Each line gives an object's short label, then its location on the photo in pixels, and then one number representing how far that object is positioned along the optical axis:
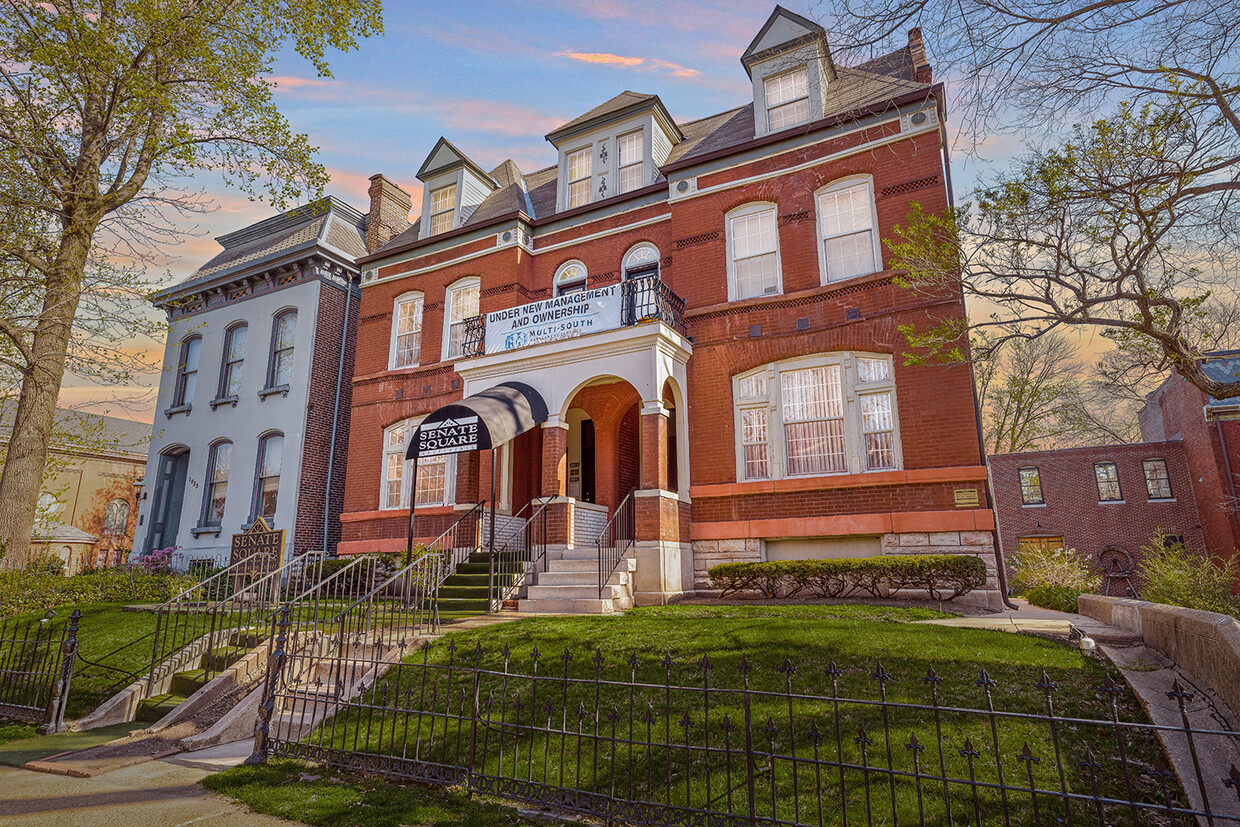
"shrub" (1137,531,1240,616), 9.24
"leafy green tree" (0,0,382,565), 11.59
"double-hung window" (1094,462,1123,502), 25.75
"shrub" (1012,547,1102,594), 13.88
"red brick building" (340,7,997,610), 12.41
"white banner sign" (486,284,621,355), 13.91
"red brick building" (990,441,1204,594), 24.84
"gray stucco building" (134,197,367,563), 19.77
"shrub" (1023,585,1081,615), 11.91
